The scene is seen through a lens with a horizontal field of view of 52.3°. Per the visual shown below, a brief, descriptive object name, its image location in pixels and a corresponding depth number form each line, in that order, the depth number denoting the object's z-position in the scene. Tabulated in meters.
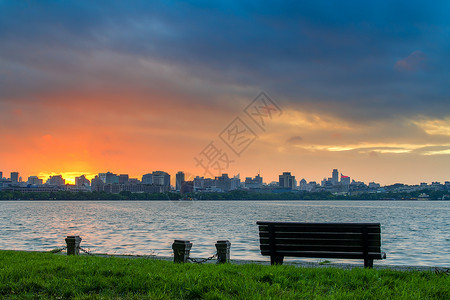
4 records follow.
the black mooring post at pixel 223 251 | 13.20
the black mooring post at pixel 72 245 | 15.54
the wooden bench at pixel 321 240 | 10.46
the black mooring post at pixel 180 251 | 12.48
